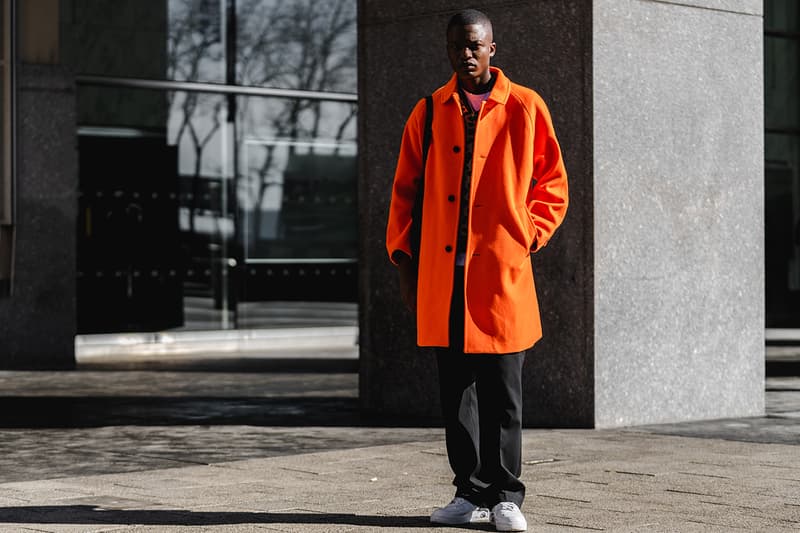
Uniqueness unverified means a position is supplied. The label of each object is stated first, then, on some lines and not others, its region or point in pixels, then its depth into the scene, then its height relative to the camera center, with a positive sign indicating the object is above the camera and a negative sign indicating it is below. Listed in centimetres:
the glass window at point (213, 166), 1705 +130
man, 586 +11
